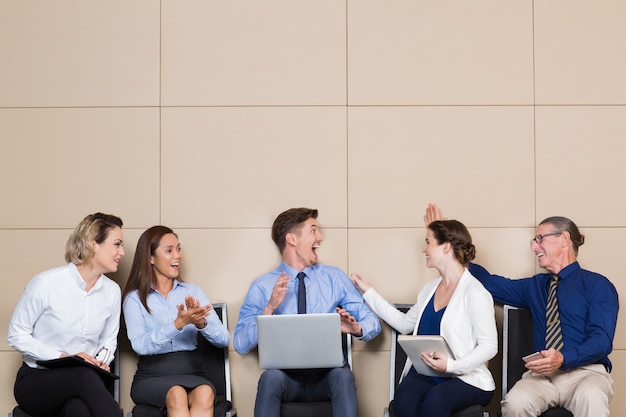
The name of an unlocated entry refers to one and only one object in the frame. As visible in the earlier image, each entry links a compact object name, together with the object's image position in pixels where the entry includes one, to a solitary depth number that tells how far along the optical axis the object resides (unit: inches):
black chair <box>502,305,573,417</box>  185.2
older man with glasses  167.5
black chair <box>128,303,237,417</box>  188.9
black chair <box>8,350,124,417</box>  183.2
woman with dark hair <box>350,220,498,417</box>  163.2
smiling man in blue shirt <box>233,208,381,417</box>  177.3
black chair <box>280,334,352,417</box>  169.8
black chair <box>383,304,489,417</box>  186.9
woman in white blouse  162.2
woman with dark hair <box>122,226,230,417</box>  169.8
